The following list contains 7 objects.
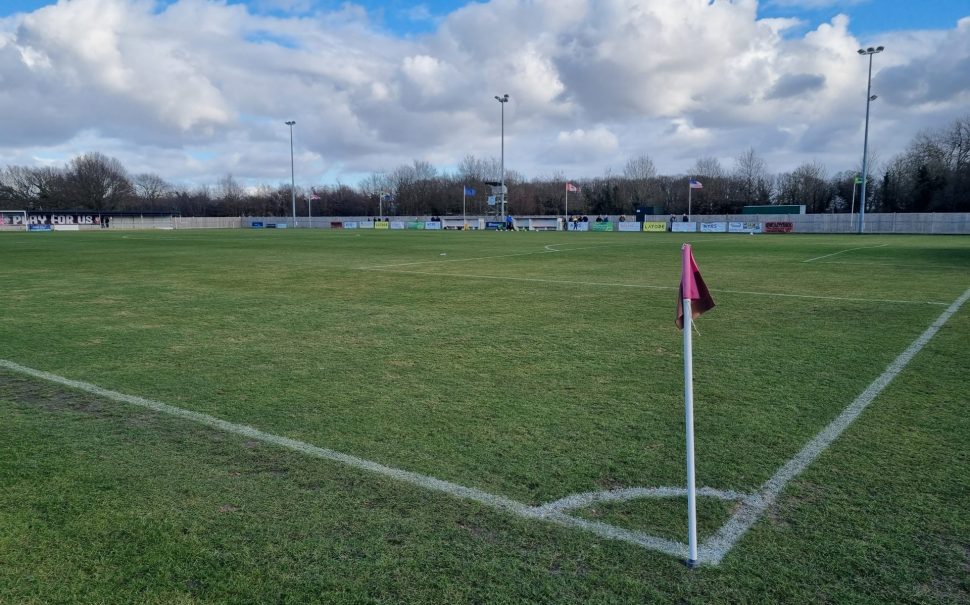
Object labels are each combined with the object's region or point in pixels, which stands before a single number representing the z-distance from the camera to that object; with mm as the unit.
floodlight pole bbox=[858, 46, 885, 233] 44688
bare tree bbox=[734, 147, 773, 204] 101538
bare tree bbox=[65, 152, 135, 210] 110688
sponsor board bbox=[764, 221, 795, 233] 57647
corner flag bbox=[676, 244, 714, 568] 3160
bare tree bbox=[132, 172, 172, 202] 134750
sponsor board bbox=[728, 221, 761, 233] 59188
